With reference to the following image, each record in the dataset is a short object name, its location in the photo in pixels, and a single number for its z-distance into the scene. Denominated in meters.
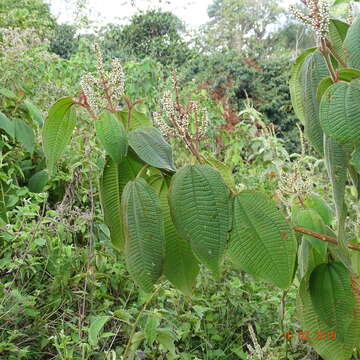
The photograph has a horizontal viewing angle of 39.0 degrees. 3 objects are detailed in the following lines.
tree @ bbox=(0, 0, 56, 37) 4.79
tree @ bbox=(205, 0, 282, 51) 14.52
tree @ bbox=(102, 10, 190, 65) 10.07
